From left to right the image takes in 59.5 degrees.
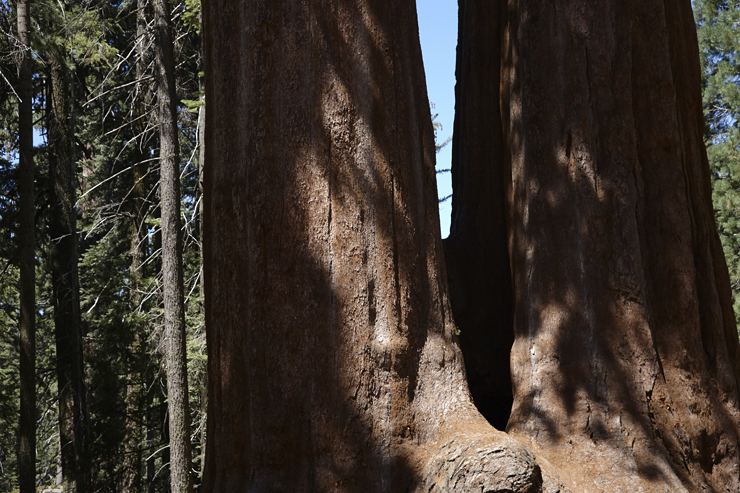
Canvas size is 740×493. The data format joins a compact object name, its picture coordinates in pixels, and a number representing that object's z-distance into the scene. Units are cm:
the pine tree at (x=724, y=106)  1816
